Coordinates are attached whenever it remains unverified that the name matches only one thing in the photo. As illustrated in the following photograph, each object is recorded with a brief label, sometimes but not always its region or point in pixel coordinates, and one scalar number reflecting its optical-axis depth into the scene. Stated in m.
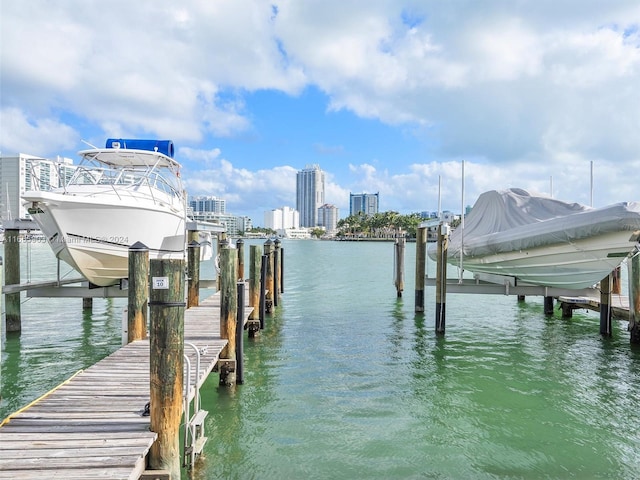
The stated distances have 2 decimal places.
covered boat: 9.46
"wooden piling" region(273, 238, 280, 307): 17.96
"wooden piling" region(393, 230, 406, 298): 20.05
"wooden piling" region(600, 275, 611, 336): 11.76
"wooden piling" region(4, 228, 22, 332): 11.54
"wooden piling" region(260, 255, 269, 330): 13.00
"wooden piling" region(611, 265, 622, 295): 13.51
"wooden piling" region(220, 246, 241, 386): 8.27
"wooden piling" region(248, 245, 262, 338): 12.20
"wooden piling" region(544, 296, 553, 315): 16.31
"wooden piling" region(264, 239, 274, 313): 15.85
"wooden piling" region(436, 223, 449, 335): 12.35
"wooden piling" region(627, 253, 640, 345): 10.61
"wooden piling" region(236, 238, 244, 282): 12.93
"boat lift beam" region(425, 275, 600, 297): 12.39
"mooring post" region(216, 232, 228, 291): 13.48
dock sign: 4.65
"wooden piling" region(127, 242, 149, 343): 6.72
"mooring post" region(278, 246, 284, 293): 20.49
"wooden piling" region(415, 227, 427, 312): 14.88
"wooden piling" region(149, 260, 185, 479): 4.41
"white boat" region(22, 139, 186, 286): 11.09
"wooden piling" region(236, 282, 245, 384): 8.72
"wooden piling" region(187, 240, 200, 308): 12.02
